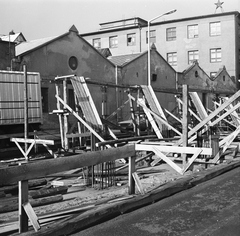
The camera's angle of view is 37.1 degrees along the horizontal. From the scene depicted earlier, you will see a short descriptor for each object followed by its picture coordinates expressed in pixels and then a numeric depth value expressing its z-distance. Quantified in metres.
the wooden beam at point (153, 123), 14.32
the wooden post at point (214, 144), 11.23
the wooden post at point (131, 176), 6.30
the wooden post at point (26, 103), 12.89
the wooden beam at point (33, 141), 12.00
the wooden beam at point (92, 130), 11.88
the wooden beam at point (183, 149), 8.34
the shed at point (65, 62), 20.30
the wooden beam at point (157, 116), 13.58
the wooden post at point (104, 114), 13.78
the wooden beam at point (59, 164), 4.11
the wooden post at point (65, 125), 13.08
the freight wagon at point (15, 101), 15.60
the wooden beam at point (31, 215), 4.28
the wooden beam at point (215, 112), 10.22
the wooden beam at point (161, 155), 8.45
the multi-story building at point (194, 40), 42.50
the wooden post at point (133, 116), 16.08
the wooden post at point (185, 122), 10.19
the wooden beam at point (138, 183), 6.20
